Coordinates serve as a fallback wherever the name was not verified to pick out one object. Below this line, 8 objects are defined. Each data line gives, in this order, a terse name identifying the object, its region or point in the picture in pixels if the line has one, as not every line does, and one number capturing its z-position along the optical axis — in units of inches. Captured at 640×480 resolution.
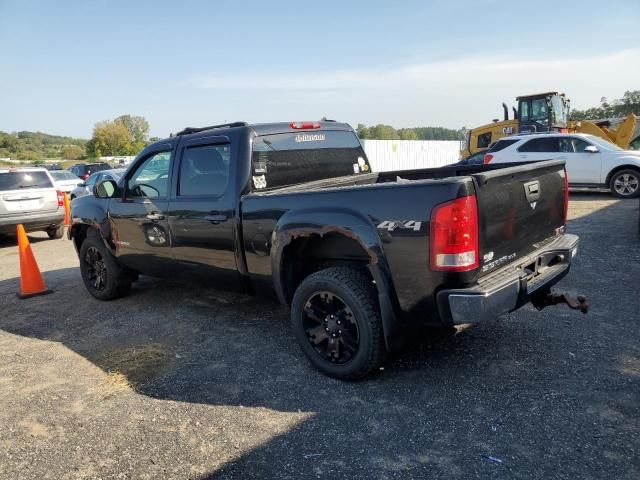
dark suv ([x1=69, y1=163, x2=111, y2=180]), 962.7
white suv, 493.2
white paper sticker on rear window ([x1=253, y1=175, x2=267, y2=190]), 166.2
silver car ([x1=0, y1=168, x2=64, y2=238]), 406.9
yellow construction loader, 674.2
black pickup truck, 118.4
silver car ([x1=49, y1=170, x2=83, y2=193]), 767.1
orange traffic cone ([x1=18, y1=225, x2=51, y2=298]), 254.8
